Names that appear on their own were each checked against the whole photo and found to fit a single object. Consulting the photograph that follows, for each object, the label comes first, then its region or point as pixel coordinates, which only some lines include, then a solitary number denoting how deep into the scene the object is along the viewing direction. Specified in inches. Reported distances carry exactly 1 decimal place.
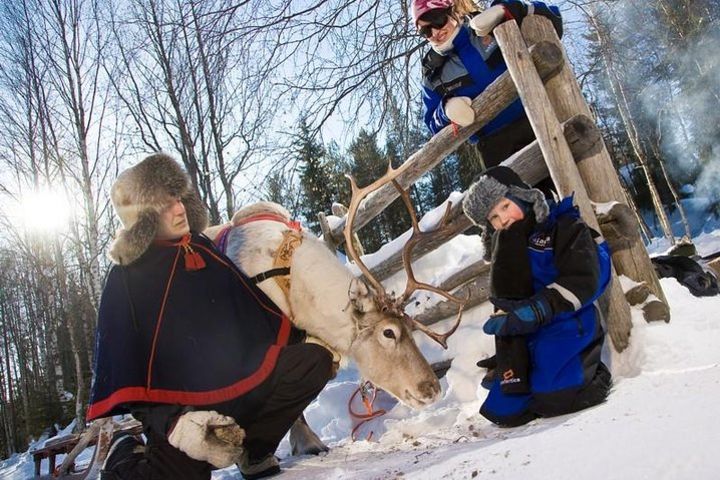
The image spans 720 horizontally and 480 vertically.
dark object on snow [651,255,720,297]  133.0
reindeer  115.0
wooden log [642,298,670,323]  108.7
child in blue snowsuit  85.0
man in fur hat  87.7
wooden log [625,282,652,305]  110.6
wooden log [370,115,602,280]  117.4
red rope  150.2
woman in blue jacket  122.2
